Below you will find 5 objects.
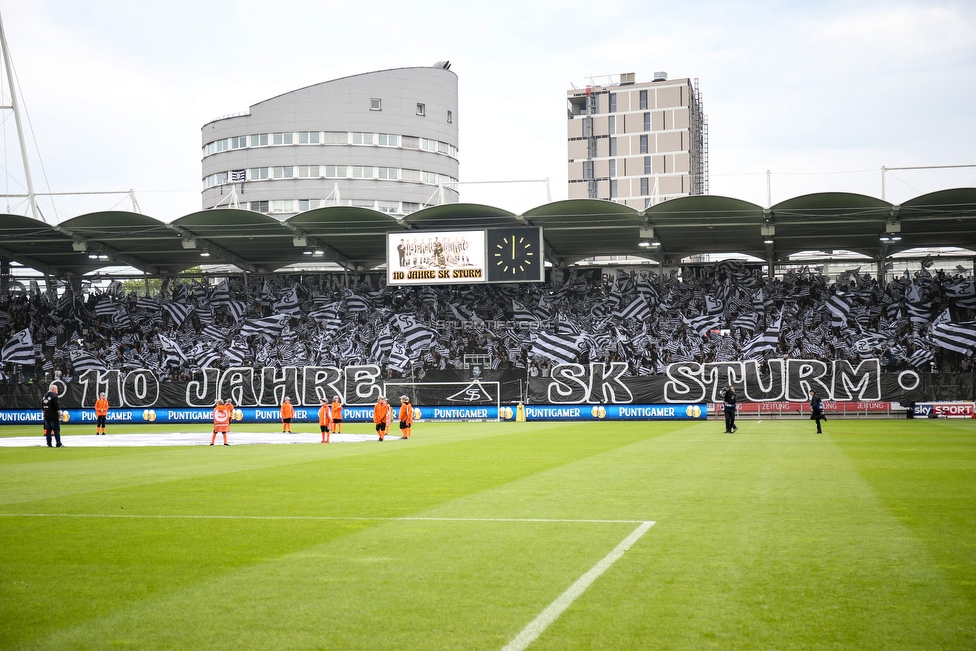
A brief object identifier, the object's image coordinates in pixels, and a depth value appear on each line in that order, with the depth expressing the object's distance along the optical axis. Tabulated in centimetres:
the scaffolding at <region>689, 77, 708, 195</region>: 13200
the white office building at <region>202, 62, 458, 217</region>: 10450
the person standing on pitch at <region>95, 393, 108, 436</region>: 3550
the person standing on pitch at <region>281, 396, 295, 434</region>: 3481
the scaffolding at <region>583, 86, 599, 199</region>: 13088
